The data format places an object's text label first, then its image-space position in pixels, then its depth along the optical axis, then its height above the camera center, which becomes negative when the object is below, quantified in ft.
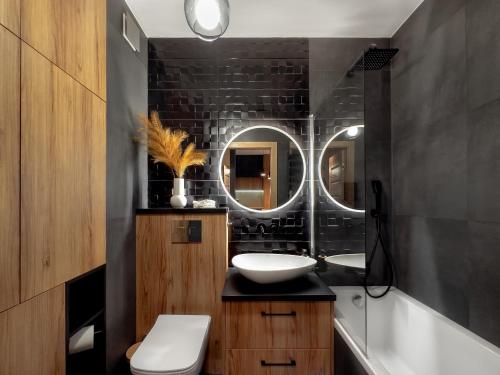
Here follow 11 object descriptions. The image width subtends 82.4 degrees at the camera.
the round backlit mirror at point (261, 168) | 7.85 +0.54
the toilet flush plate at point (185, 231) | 6.86 -1.04
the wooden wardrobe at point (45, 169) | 3.14 +0.27
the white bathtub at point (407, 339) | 4.52 -2.83
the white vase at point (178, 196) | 7.04 -0.20
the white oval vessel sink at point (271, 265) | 5.43 -1.73
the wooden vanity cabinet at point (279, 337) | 5.25 -2.78
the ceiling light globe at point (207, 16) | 4.67 +2.86
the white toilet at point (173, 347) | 4.95 -3.07
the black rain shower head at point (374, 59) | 4.99 +2.88
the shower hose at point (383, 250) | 7.28 -1.63
